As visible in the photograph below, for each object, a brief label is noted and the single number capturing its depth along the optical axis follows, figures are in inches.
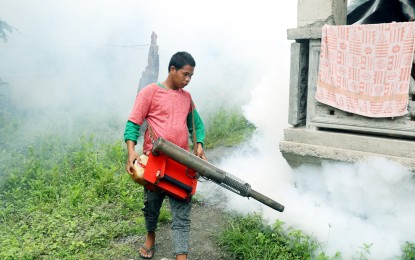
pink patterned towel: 162.1
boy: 138.9
